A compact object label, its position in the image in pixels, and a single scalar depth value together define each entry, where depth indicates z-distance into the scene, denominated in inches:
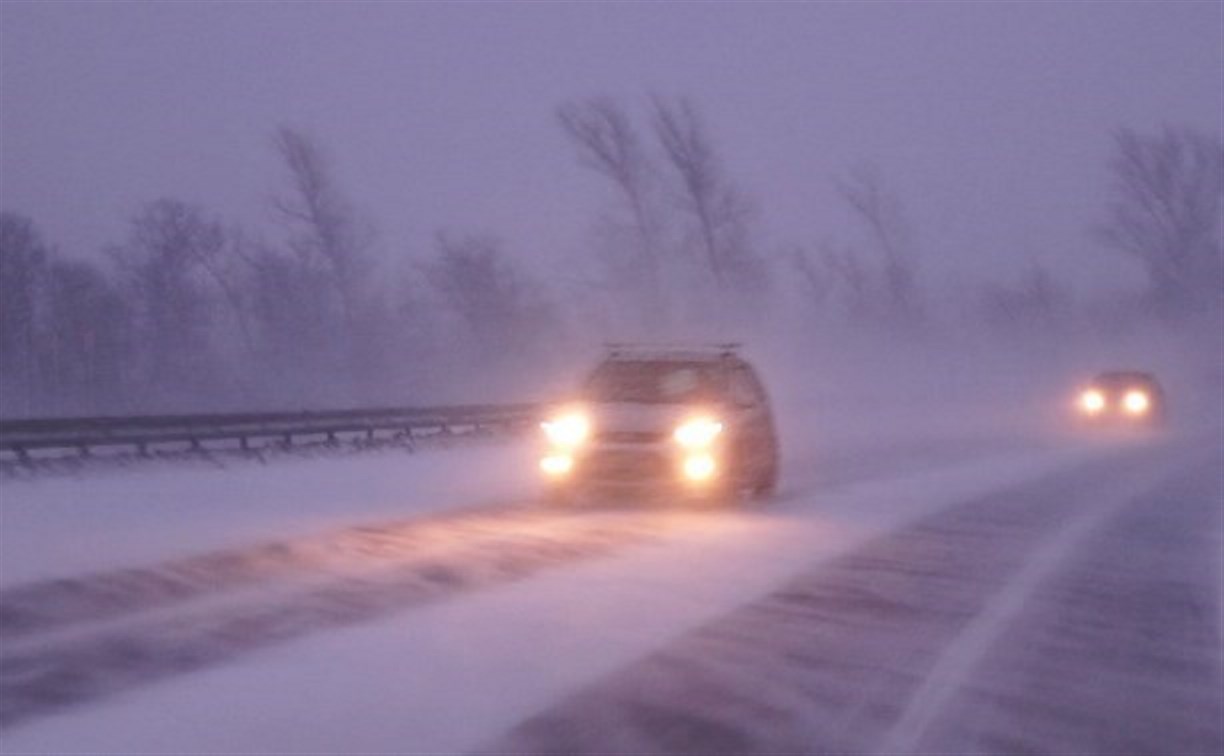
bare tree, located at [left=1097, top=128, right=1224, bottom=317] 3211.1
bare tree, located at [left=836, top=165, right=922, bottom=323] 3125.0
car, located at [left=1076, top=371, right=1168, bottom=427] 2087.8
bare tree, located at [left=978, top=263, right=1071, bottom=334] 3777.1
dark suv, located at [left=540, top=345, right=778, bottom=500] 877.2
